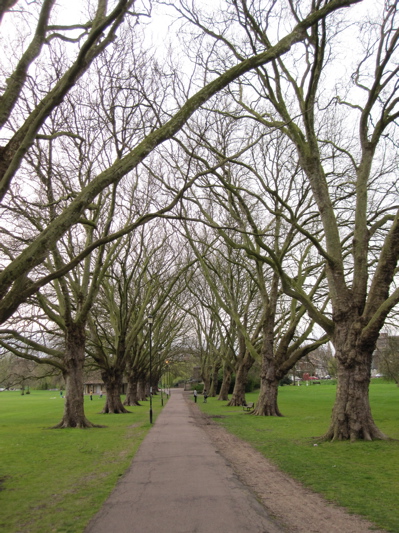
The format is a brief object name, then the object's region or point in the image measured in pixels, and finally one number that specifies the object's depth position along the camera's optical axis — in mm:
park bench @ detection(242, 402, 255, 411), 24448
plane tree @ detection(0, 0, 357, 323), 6023
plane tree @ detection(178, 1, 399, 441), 11289
